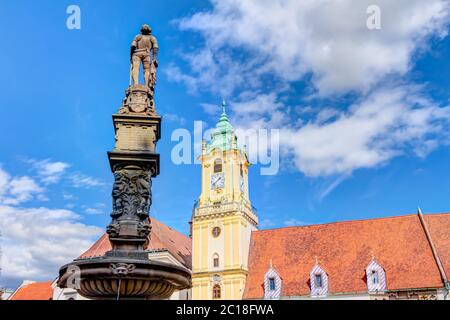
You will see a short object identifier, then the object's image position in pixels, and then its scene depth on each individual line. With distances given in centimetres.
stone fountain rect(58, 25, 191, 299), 709
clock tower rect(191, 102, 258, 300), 3869
